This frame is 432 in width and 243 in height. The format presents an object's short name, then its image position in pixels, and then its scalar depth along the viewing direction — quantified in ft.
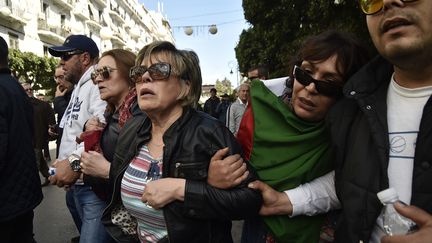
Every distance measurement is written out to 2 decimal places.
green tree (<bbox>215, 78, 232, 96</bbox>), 159.00
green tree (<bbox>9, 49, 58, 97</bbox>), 64.08
